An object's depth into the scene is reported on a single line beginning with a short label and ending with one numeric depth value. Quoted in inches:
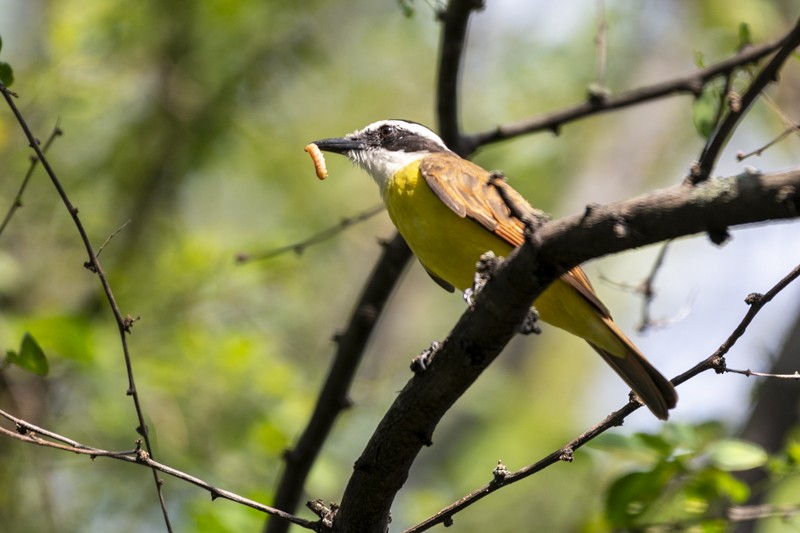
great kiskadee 294.2
